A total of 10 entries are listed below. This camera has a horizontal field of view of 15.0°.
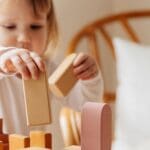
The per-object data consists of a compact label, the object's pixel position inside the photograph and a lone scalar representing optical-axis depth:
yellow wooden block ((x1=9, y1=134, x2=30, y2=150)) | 0.87
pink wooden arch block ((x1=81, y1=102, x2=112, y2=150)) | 0.80
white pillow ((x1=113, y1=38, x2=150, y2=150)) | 2.29
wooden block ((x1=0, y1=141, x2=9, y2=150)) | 0.87
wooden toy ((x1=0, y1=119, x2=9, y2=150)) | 0.88
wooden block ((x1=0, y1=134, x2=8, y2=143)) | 0.91
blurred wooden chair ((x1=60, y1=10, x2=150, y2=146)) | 2.82
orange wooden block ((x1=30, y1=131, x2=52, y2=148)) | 0.87
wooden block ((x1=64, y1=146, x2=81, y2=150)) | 0.88
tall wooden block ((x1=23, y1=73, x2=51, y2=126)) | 0.84
